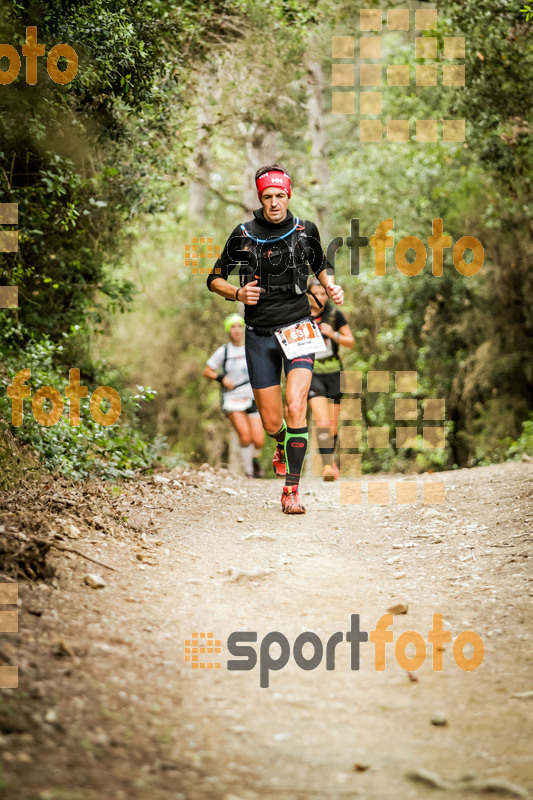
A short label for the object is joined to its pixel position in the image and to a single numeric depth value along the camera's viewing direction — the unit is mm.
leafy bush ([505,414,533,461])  12461
